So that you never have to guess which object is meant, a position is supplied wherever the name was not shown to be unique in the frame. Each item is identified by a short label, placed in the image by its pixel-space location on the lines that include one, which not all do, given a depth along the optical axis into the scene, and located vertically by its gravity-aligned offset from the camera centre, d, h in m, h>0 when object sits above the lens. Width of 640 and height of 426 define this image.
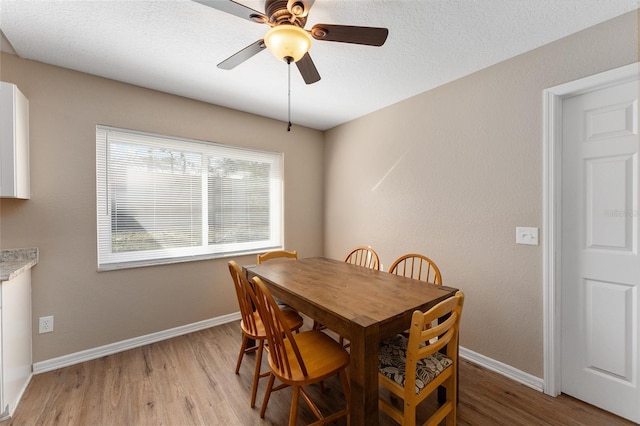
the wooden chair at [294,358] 1.33 -0.83
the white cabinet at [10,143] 1.77 +0.48
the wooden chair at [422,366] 1.16 -0.82
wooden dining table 1.15 -0.50
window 2.44 +0.14
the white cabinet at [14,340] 1.58 -0.85
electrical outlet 2.10 -0.89
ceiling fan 1.31 +0.92
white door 1.61 -0.27
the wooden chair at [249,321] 1.72 -0.77
